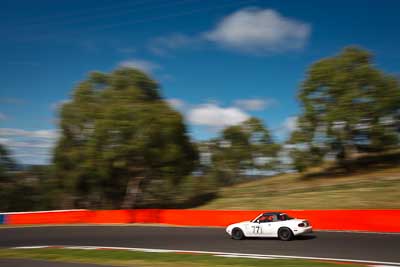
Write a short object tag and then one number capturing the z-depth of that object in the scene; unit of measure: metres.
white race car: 16.33
